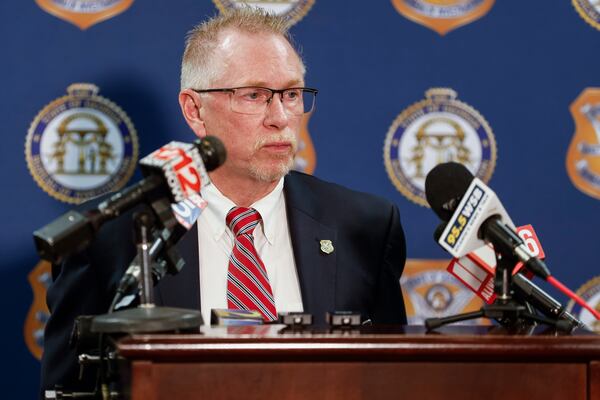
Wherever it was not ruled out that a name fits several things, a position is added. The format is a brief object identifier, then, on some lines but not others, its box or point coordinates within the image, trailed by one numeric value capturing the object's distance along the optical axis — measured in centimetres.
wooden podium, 514
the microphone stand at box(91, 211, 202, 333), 517
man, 566
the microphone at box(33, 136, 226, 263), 514
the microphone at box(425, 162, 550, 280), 525
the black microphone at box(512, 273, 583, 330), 529
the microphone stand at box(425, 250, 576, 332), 524
